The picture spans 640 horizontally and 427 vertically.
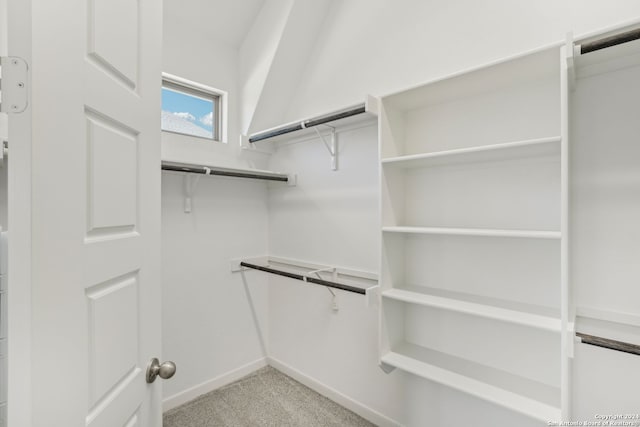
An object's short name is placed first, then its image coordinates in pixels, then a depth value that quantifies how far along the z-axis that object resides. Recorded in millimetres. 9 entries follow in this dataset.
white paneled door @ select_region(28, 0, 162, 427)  567
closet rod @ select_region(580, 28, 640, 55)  923
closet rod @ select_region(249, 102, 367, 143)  1695
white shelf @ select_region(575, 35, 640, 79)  1033
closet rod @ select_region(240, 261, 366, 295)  1642
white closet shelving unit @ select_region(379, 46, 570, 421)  1279
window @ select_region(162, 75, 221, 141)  2168
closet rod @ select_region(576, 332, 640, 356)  939
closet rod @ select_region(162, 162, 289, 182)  1844
